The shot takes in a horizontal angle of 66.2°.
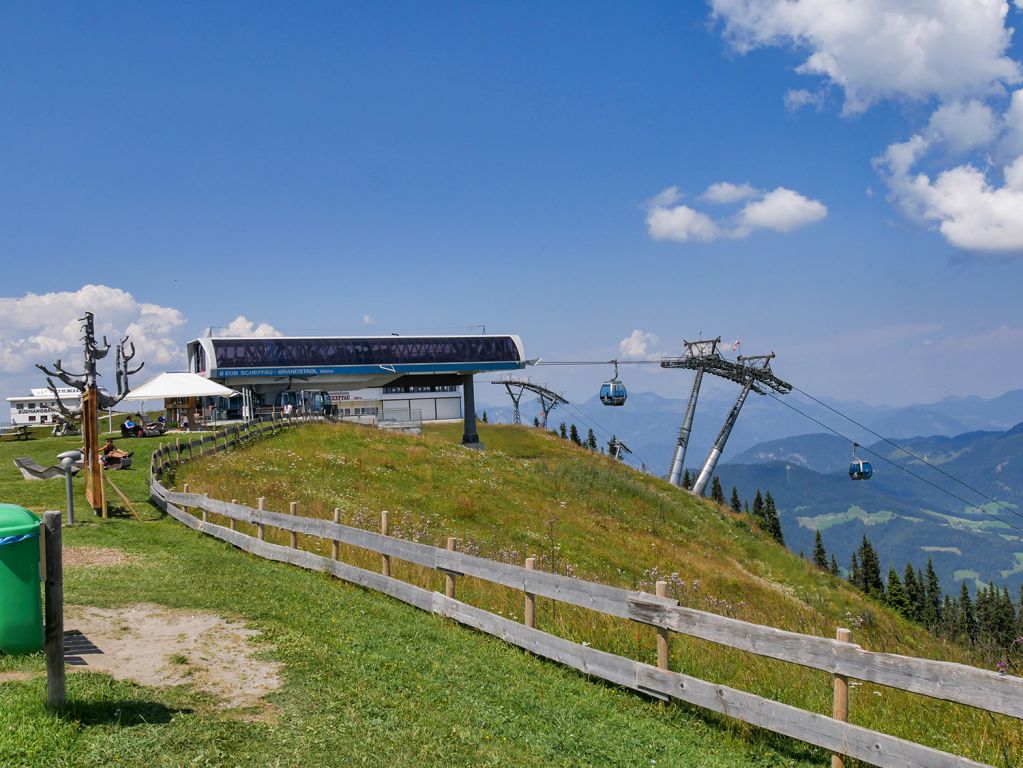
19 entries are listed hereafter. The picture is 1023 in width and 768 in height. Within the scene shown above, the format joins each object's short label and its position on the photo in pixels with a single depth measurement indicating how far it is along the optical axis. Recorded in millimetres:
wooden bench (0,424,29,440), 45781
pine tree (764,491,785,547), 86562
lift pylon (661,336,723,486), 59250
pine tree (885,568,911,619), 76750
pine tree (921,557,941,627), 78138
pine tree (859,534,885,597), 85312
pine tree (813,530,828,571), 85406
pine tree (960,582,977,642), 63847
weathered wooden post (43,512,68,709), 6094
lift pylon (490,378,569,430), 83500
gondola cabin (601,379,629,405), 58750
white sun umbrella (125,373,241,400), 34781
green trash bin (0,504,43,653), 6004
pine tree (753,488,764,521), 94175
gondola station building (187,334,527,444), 56562
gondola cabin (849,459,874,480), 51781
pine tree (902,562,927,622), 76500
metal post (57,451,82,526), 19125
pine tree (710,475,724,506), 89231
